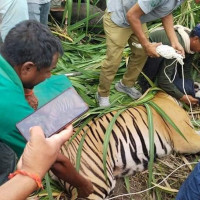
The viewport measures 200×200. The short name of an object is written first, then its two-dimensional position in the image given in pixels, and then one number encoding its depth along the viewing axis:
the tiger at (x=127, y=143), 2.28
